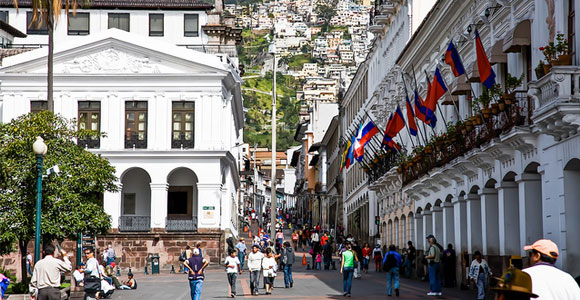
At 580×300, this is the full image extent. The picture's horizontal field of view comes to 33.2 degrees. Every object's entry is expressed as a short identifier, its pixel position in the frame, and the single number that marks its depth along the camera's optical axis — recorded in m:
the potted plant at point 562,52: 19.76
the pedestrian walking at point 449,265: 33.22
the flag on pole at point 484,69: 24.14
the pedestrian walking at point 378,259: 47.51
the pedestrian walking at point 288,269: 34.62
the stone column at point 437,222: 38.12
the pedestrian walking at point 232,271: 30.28
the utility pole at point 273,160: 48.50
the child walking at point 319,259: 47.66
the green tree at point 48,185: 33.66
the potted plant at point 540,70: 20.56
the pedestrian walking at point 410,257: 40.77
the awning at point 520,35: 24.12
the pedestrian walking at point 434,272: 29.14
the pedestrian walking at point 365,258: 45.41
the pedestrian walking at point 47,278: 18.78
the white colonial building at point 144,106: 54.78
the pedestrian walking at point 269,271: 31.62
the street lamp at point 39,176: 25.24
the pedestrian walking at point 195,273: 25.72
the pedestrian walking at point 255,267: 31.45
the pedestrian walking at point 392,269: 29.30
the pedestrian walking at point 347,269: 29.67
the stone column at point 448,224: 35.81
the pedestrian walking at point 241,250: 48.62
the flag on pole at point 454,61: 27.58
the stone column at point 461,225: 33.28
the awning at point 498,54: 26.77
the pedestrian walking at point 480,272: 26.34
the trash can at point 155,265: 49.84
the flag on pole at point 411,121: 36.06
